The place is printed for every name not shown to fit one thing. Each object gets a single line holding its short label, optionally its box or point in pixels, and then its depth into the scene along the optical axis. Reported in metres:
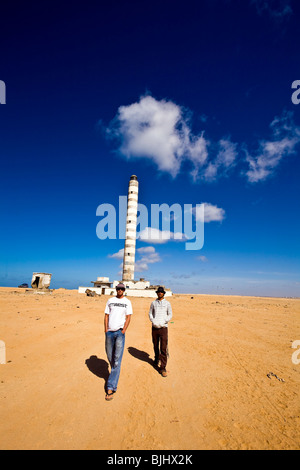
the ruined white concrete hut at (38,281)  25.33
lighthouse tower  36.80
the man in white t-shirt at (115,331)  4.33
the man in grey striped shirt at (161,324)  5.35
